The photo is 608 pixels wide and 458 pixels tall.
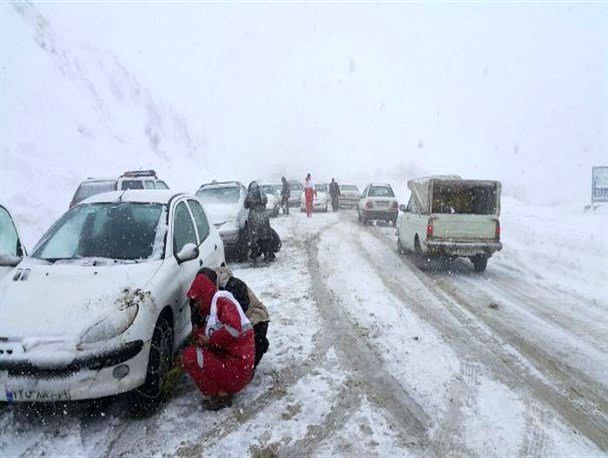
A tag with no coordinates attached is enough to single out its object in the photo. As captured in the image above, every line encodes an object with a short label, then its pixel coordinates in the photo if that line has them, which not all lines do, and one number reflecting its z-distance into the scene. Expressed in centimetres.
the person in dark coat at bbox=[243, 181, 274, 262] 1101
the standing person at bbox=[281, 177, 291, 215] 2466
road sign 2017
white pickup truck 1045
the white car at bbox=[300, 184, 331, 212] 2641
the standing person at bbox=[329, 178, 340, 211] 2730
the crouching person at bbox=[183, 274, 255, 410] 425
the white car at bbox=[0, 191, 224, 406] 367
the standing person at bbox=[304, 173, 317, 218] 2267
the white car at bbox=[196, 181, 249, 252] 1128
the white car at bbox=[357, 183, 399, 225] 1984
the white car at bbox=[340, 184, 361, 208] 2875
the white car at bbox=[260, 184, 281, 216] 2195
